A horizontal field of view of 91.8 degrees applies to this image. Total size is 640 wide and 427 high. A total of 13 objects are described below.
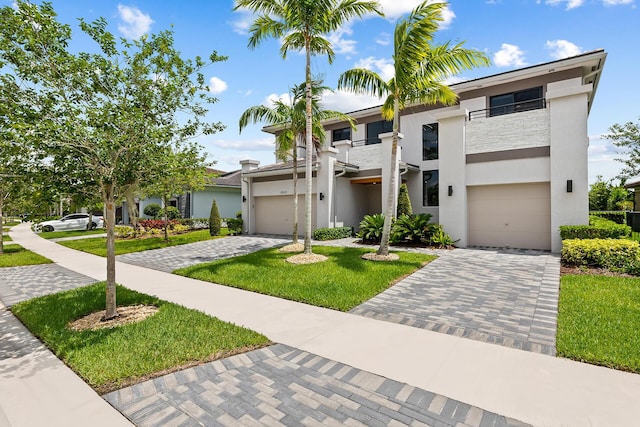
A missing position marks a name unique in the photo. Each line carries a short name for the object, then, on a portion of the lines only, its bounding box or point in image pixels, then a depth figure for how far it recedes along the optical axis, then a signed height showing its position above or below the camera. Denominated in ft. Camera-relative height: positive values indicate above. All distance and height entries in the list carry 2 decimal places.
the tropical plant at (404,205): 50.08 +1.17
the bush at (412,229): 44.68 -2.44
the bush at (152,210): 97.50 +1.13
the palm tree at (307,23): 34.22 +22.01
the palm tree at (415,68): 32.14 +16.15
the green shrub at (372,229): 46.78 -2.52
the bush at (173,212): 88.38 +0.26
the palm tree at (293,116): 44.06 +14.21
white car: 87.50 -2.67
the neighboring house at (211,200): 90.79 +4.00
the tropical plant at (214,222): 65.36 -1.86
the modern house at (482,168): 38.17 +7.01
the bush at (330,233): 51.47 -3.52
